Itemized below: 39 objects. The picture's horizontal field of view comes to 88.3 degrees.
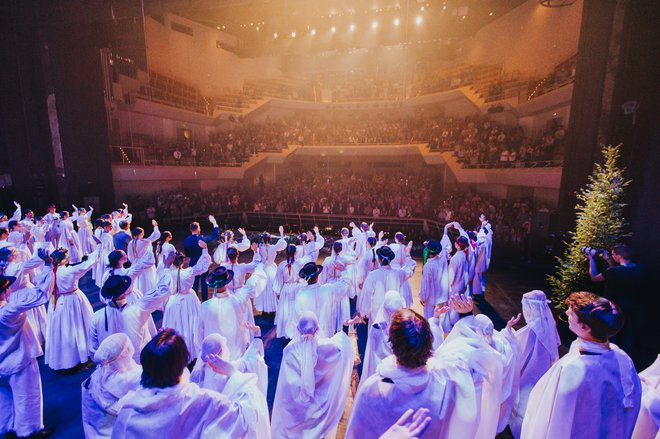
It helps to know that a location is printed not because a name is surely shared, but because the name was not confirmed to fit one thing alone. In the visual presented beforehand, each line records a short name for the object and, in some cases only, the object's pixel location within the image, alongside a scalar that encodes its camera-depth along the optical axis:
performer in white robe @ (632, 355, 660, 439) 2.56
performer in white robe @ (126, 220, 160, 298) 7.55
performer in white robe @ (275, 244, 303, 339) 5.99
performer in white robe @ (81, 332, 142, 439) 2.47
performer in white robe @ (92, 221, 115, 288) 9.00
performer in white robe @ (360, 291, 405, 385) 3.49
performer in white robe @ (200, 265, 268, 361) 4.18
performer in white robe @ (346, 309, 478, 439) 1.94
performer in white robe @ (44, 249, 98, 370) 4.89
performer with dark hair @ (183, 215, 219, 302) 6.12
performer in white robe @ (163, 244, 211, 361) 5.15
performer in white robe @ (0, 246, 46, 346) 5.18
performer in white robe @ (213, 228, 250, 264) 7.45
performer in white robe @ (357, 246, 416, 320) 5.80
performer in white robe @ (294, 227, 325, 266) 7.08
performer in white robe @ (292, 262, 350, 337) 4.54
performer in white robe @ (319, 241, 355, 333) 5.69
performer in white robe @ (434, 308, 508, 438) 2.46
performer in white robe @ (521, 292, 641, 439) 2.29
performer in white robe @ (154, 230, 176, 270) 6.59
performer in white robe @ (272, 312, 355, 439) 3.14
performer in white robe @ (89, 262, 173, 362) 3.71
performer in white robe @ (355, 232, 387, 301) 7.27
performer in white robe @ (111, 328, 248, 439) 1.85
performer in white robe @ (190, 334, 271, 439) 2.19
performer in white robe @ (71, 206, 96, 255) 11.53
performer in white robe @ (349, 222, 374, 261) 9.31
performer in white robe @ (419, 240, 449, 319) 6.23
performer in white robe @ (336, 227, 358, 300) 7.68
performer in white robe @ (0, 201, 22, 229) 9.14
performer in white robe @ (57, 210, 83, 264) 10.47
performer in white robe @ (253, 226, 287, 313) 7.12
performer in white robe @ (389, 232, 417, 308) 6.17
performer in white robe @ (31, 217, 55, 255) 9.29
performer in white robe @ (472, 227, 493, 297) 7.93
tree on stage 5.95
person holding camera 4.73
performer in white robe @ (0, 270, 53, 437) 3.49
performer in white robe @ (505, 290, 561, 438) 3.59
